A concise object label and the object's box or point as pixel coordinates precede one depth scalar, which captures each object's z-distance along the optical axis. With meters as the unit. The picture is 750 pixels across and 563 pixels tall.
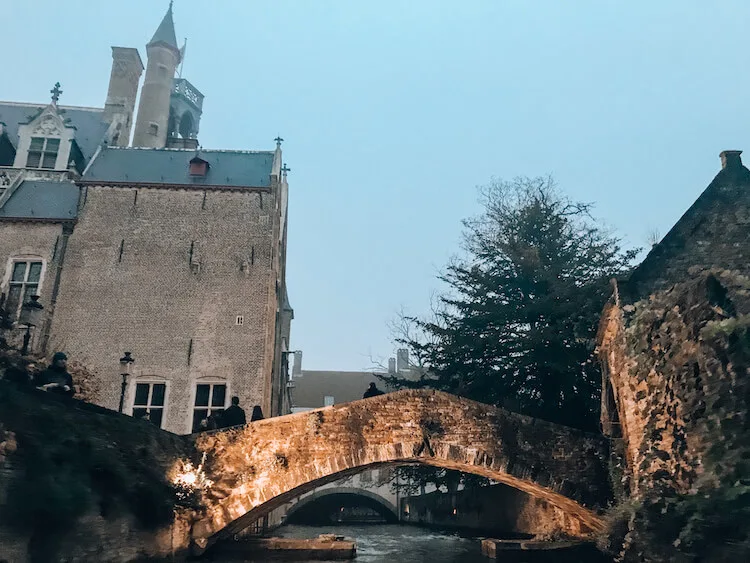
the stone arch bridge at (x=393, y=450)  11.98
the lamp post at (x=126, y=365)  13.81
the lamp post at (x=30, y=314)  11.84
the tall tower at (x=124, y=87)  24.61
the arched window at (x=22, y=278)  17.58
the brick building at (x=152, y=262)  17.17
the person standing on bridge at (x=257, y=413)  13.91
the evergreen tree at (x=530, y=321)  17.27
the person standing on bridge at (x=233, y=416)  13.13
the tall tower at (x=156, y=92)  27.19
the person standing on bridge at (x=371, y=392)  13.84
